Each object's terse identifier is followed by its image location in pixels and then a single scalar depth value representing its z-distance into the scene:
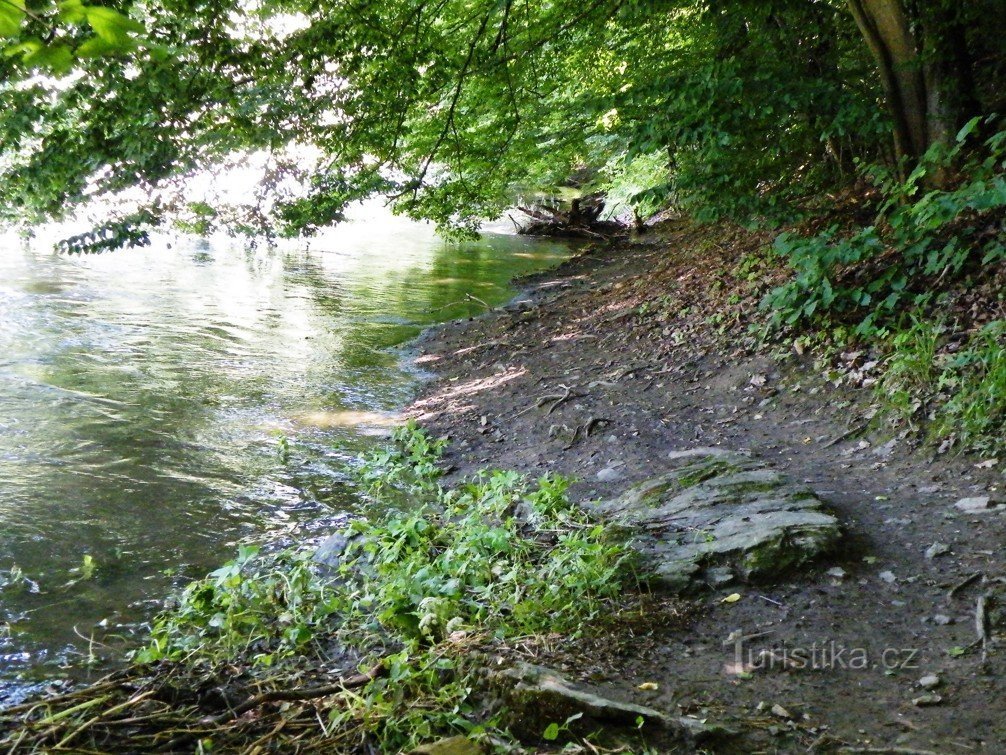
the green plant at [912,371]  5.39
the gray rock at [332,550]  5.01
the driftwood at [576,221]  24.77
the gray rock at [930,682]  2.93
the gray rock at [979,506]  4.16
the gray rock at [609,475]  5.89
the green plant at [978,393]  4.77
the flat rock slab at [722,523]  3.92
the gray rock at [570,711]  2.74
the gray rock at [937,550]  3.88
